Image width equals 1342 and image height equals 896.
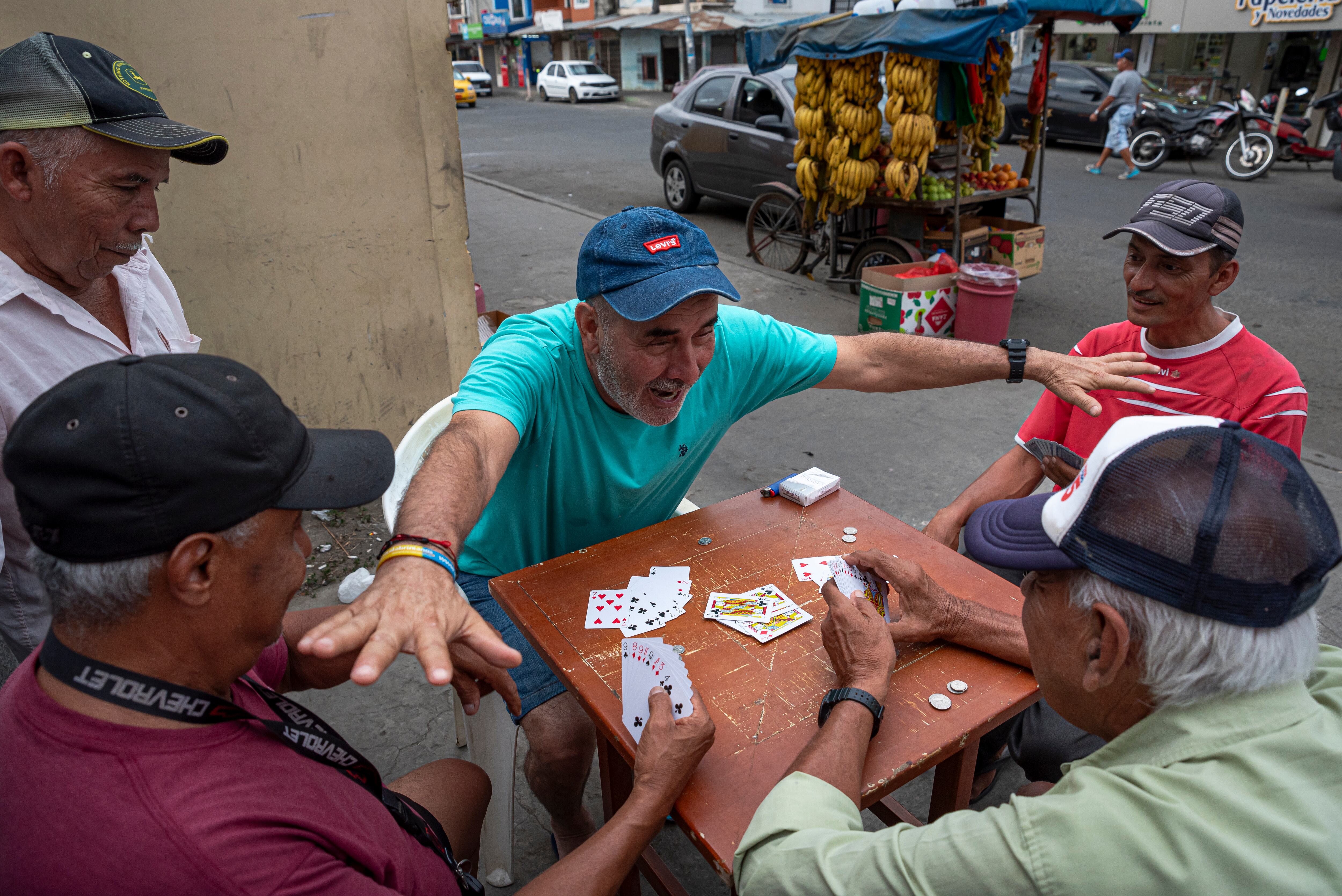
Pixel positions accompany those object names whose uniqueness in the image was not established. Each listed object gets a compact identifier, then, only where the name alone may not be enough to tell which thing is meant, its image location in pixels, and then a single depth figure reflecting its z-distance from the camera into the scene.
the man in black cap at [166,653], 1.05
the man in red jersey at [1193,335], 2.41
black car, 14.48
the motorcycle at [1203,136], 12.34
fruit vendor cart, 6.11
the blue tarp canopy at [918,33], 5.88
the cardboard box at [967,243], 6.79
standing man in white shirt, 1.90
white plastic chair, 2.28
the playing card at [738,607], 1.94
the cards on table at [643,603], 1.92
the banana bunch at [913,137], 6.31
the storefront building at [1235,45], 16.89
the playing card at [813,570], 2.08
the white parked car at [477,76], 32.16
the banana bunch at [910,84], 6.26
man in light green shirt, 1.03
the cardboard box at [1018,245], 6.70
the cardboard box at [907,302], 6.16
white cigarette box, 2.45
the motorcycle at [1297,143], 13.03
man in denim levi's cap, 2.10
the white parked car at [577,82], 28.95
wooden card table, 1.53
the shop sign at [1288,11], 16.22
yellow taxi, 28.56
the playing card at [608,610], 1.92
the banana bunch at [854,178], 6.75
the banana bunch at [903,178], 6.56
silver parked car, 8.81
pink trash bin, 6.03
